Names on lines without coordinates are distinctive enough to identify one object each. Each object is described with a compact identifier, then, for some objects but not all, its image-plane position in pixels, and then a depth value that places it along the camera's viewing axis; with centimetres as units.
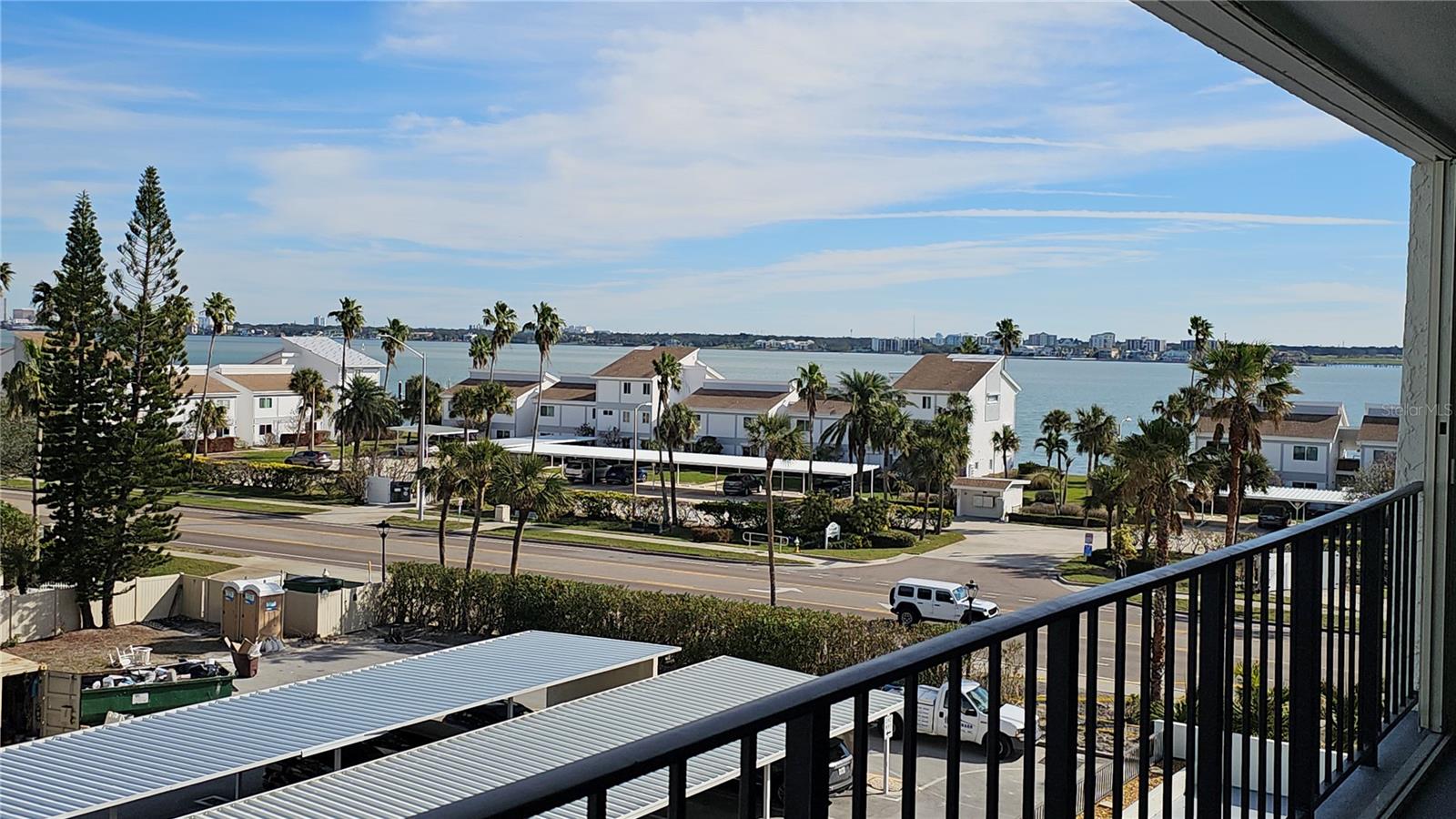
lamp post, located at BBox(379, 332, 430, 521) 3472
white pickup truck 1258
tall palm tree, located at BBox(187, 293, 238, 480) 4931
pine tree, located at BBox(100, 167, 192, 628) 2423
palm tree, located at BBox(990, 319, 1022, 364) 4988
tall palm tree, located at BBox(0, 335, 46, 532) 3656
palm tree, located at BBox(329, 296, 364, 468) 4734
